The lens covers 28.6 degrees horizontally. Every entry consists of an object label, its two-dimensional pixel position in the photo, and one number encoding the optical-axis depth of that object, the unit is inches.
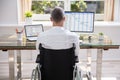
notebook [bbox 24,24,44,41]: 127.0
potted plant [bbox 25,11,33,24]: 150.7
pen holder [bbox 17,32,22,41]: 122.5
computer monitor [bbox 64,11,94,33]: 129.6
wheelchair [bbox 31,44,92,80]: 88.0
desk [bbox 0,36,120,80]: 110.7
